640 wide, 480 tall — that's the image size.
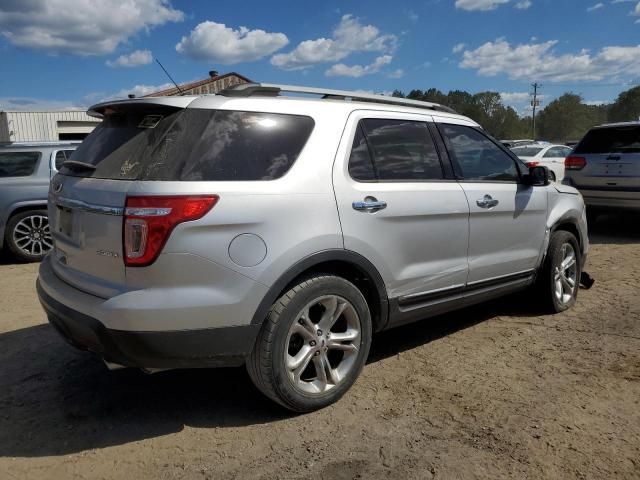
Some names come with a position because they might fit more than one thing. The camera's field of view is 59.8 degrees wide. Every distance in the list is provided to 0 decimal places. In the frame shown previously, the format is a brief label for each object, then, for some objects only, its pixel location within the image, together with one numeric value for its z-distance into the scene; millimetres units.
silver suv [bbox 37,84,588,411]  2654
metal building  36125
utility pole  68562
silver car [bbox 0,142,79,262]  7514
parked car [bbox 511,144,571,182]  16719
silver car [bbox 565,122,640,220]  8422
